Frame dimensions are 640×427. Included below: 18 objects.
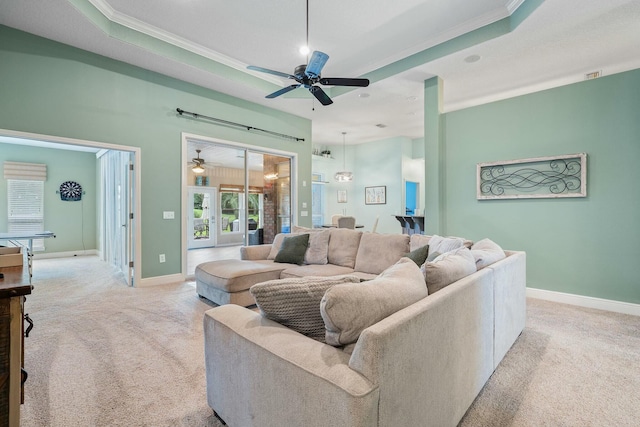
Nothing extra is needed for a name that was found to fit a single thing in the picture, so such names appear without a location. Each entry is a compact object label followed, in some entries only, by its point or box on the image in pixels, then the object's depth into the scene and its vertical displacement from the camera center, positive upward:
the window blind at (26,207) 6.63 +0.19
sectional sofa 0.93 -0.52
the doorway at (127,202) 3.64 +0.20
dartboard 7.25 +0.60
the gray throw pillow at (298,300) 1.24 -0.37
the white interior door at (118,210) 4.35 +0.10
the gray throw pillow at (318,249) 3.64 -0.44
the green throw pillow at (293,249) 3.71 -0.45
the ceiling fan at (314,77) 2.90 +1.42
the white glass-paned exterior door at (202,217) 8.72 -0.07
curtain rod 4.69 +1.61
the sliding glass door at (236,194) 6.37 +0.51
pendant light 8.28 +1.05
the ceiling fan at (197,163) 7.63 +1.33
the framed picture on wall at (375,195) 8.60 +0.54
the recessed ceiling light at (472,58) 3.87 +2.04
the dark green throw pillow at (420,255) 2.57 -0.37
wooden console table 1.05 -0.49
